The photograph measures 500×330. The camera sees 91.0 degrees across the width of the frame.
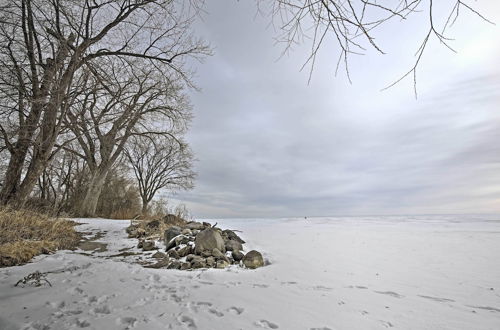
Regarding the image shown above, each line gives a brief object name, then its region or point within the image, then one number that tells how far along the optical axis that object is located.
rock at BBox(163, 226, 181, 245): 7.27
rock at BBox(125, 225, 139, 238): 8.53
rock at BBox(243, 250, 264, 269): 5.24
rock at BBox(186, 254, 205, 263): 5.35
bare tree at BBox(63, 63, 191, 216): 14.38
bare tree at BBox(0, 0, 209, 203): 4.71
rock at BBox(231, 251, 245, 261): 5.86
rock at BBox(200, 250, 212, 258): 5.74
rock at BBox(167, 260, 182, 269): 5.16
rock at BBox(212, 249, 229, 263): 5.60
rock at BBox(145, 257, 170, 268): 5.21
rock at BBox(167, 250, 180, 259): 6.00
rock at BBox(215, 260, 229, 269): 5.16
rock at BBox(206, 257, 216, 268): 5.25
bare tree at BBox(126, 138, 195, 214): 24.28
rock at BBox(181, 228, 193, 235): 7.73
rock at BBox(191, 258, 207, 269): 5.17
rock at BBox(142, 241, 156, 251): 6.87
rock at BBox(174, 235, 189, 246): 6.87
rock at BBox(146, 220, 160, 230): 9.12
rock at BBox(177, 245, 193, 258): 6.03
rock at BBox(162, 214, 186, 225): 10.93
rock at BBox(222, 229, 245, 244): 7.67
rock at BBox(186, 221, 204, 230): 8.82
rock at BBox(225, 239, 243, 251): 6.40
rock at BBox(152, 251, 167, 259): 6.05
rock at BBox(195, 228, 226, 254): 6.08
